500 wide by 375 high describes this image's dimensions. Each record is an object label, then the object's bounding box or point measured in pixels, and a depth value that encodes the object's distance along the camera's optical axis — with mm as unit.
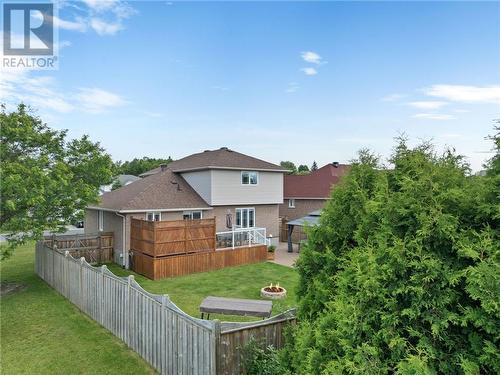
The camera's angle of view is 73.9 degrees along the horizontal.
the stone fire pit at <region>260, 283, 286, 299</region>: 11867
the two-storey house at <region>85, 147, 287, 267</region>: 17797
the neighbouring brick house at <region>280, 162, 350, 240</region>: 29958
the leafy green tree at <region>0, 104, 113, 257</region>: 10930
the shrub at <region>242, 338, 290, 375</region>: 5166
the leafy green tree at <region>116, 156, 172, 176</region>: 69125
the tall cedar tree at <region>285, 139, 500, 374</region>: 2650
